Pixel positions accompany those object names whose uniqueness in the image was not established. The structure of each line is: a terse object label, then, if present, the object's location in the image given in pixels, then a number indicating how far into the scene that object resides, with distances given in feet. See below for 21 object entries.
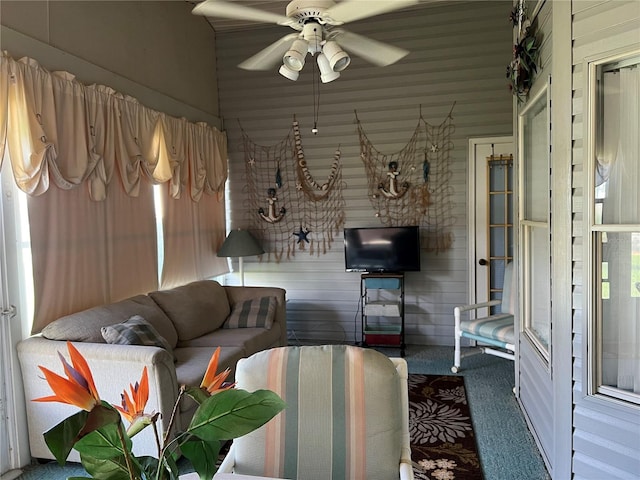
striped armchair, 4.65
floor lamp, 15.61
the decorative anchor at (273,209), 16.88
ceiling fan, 7.11
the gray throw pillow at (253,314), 13.34
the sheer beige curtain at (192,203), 13.69
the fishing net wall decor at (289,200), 16.58
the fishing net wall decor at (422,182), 15.61
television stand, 15.15
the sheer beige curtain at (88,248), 9.31
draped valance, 8.61
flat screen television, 15.12
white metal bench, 12.04
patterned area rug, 8.43
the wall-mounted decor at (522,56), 8.37
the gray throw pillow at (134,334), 9.00
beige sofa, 8.16
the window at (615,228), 6.15
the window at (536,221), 8.27
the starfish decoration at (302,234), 16.78
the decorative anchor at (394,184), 15.78
